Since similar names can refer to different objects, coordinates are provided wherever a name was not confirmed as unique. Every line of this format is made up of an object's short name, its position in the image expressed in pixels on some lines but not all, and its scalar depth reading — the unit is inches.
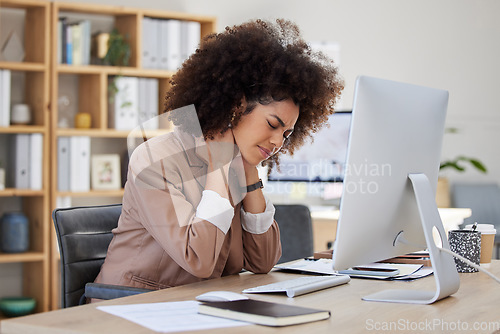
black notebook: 42.0
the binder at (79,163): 148.9
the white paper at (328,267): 65.3
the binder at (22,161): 143.8
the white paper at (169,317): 40.8
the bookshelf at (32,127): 144.1
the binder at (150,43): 158.1
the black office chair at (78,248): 67.6
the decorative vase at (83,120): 153.3
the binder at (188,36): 162.6
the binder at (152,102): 158.7
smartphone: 65.1
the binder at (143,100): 157.5
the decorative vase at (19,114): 146.1
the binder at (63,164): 147.5
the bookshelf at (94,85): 146.6
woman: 61.4
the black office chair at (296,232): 93.2
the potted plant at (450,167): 191.3
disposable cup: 71.1
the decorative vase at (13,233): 144.6
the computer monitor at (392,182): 48.5
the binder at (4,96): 143.0
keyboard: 53.5
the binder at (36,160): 144.3
